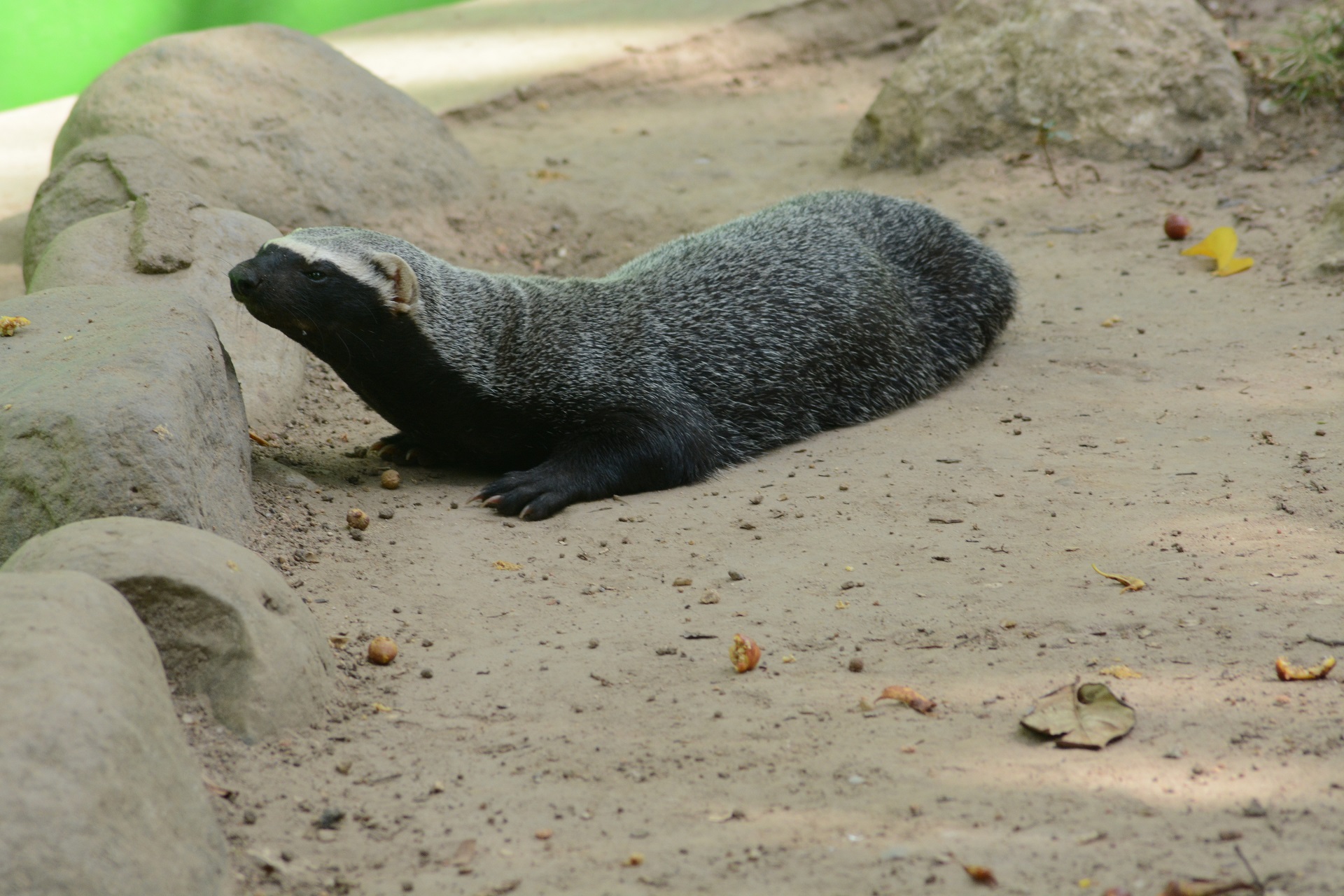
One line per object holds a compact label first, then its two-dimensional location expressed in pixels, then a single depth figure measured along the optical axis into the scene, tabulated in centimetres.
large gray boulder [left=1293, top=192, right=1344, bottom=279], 1441
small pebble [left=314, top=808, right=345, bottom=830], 596
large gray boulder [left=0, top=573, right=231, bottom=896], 462
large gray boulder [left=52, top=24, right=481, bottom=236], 1533
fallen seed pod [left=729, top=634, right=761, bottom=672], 736
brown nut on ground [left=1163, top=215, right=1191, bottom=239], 1606
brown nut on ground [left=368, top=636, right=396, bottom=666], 765
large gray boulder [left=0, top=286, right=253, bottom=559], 752
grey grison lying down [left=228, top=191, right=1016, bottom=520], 1084
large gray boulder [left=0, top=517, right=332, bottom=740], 632
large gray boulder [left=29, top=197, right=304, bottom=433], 1168
